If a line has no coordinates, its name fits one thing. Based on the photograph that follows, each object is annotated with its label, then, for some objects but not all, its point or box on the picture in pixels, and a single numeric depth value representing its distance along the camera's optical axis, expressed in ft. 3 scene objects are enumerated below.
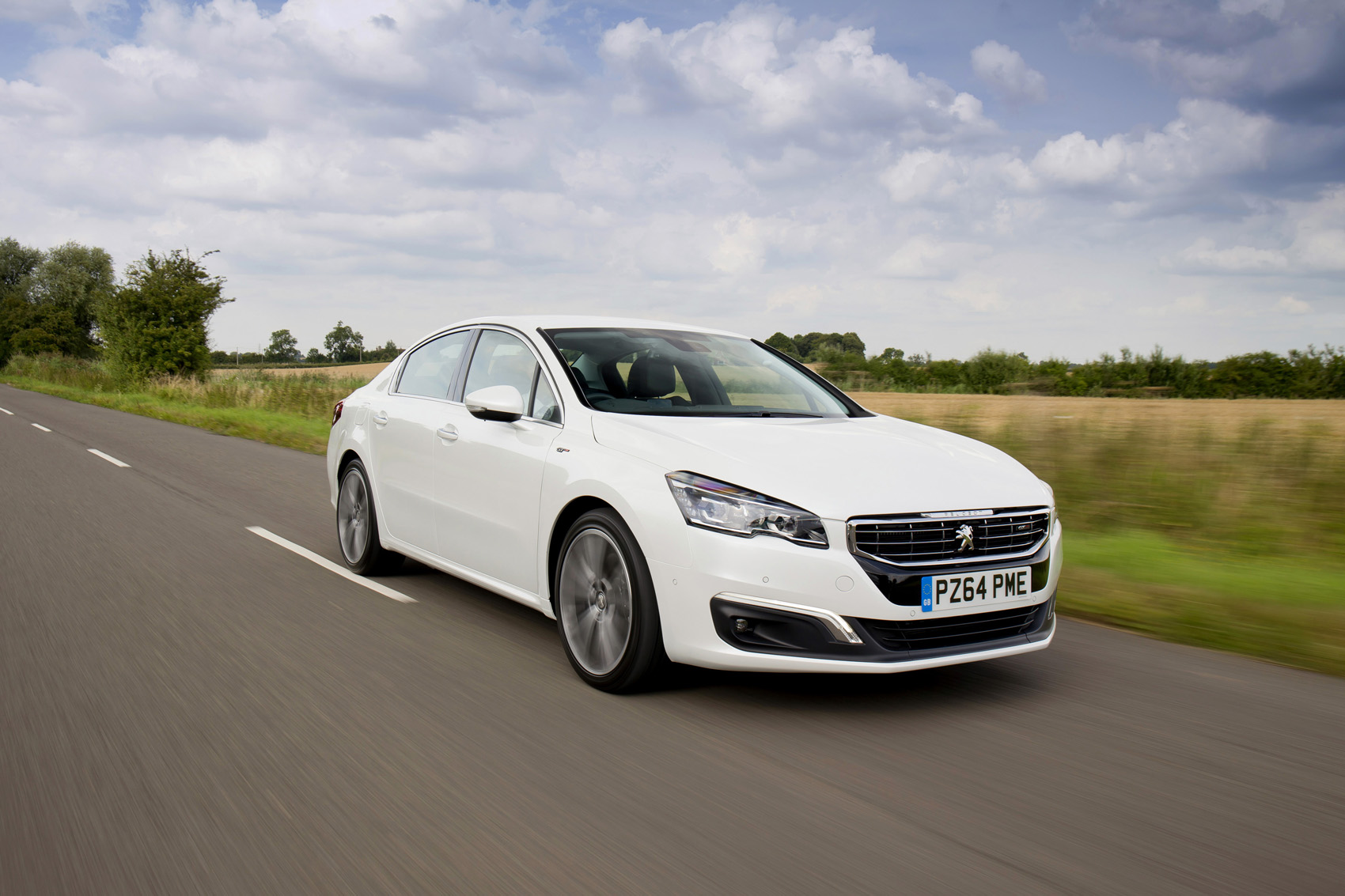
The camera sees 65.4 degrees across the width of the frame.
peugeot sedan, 12.60
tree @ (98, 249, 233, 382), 125.39
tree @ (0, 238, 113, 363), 277.78
